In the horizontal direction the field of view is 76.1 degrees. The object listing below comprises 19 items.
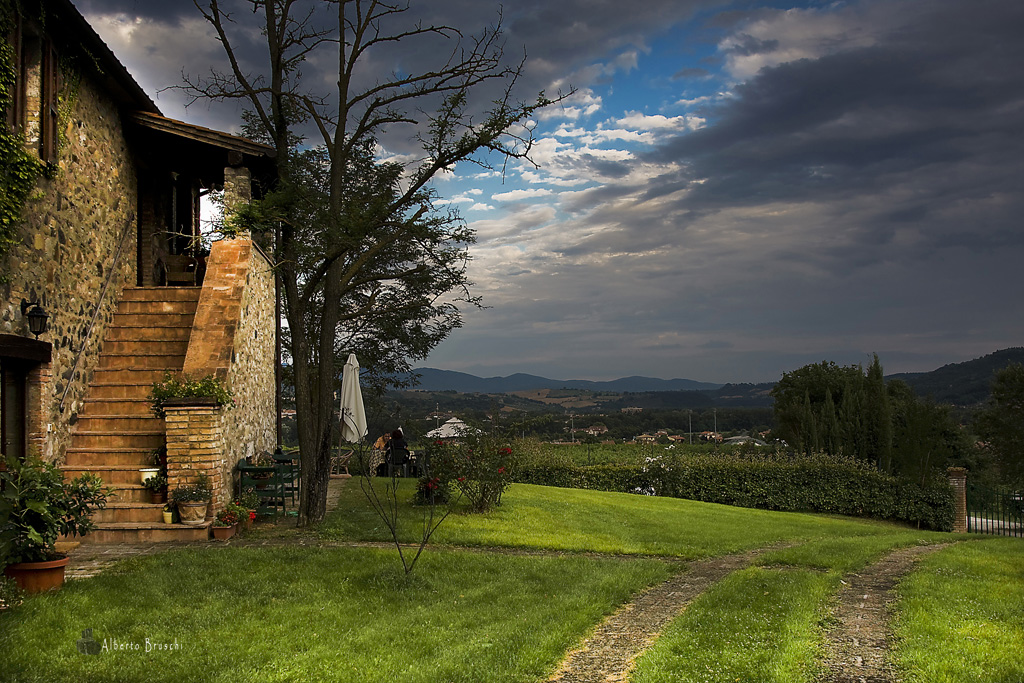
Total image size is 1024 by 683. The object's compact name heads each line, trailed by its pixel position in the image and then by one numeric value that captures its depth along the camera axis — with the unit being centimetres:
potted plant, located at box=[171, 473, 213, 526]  862
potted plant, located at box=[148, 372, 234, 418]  909
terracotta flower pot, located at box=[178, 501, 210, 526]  862
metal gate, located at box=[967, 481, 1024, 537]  1738
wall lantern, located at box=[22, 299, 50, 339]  827
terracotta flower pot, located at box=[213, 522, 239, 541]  874
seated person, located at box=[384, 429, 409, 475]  1505
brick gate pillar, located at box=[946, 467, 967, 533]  1931
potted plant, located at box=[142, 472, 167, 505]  884
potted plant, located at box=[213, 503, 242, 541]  876
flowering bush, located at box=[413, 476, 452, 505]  1146
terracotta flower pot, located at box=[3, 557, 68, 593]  541
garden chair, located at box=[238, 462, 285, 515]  1003
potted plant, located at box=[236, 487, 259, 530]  963
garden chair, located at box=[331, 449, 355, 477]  1857
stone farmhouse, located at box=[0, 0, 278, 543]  859
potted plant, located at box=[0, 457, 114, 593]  528
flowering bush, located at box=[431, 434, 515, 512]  1142
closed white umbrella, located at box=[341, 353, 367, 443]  1163
